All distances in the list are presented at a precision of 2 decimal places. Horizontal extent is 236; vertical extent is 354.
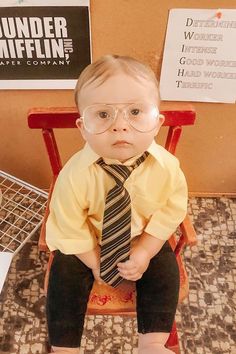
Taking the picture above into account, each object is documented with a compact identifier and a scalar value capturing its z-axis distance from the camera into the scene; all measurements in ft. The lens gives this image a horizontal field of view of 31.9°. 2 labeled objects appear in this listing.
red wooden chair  3.41
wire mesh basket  5.13
